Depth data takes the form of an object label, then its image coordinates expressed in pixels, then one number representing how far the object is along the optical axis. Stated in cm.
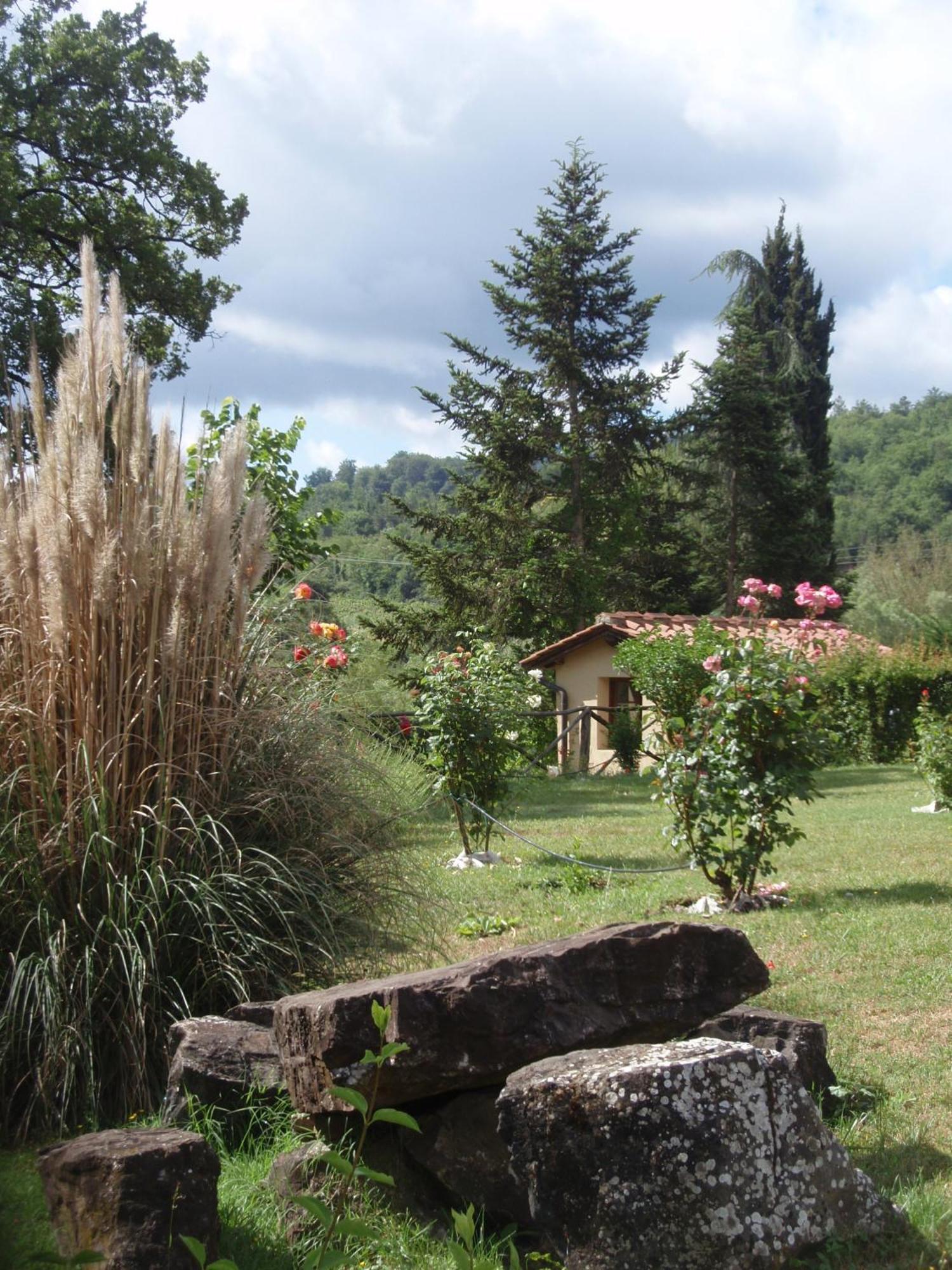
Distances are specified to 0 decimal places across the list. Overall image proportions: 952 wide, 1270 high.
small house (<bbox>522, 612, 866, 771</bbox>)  2311
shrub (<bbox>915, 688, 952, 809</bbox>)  1093
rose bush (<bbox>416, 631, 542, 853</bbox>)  1016
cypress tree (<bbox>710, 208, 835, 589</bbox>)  3391
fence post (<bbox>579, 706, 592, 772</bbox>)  2309
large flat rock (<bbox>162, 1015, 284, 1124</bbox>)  361
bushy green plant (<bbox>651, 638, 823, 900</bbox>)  745
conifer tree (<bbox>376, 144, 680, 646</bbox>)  2736
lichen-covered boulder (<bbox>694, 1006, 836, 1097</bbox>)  378
